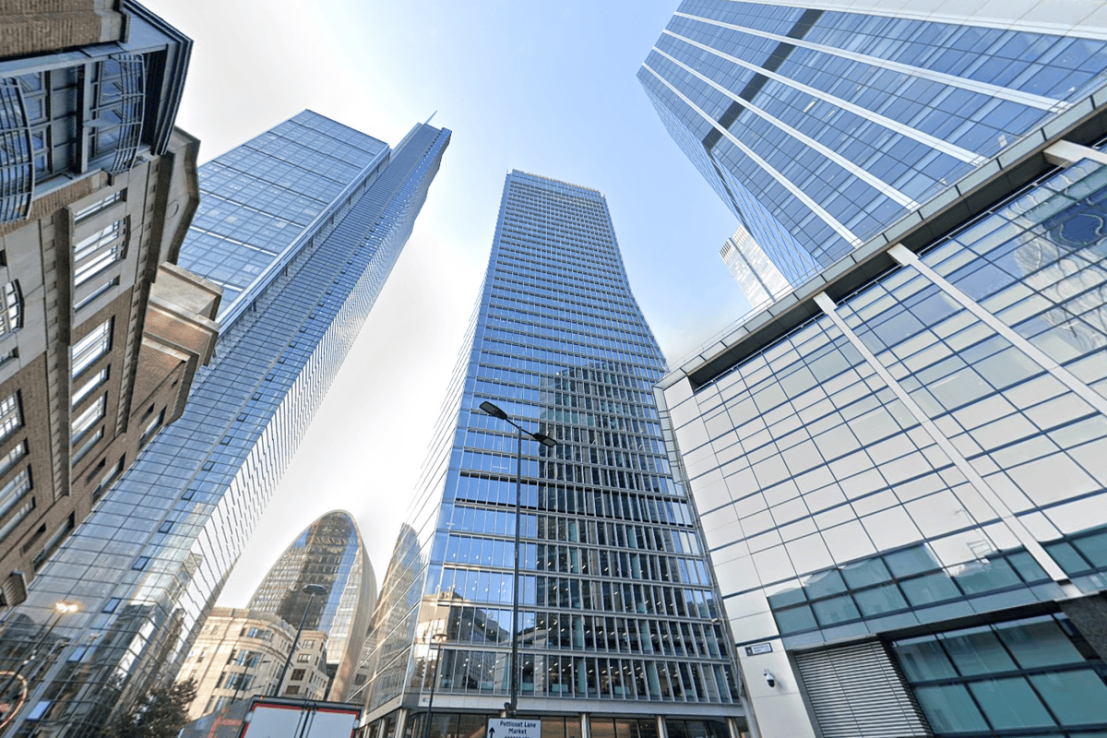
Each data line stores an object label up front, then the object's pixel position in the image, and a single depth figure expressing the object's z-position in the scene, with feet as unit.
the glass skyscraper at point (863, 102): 100.12
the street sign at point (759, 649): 57.72
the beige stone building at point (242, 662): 298.76
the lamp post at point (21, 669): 127.61
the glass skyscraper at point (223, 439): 158.20
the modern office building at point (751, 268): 309.83
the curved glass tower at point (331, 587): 419.95
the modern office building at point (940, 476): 42.39
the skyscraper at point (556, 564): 128.36
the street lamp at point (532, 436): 32.49
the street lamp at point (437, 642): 124.86
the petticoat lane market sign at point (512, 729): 29.84
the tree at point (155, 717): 157.17
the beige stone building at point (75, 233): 39.40
